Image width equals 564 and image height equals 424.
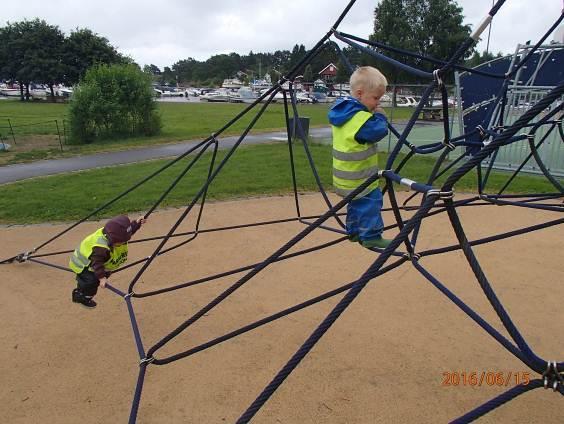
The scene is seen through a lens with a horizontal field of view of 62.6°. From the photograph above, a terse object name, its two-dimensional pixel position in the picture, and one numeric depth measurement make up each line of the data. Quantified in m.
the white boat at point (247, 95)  45.13
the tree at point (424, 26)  26.91
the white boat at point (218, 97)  45.34
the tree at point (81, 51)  42.00
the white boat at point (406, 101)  30.86
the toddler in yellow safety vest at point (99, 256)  3.48
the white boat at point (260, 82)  68.81
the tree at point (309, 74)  50.62
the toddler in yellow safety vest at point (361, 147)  2.66
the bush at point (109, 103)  14.80
